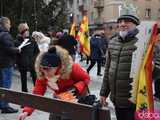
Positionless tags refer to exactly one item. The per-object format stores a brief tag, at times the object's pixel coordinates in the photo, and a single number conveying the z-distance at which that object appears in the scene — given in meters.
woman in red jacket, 2.59
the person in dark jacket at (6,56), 5.07
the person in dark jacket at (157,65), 2.57
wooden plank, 1.81
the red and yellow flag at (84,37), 11.36
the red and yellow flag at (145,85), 2.31
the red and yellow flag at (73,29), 13.37
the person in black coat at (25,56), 6.03
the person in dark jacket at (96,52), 10.11
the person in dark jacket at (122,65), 2.69
